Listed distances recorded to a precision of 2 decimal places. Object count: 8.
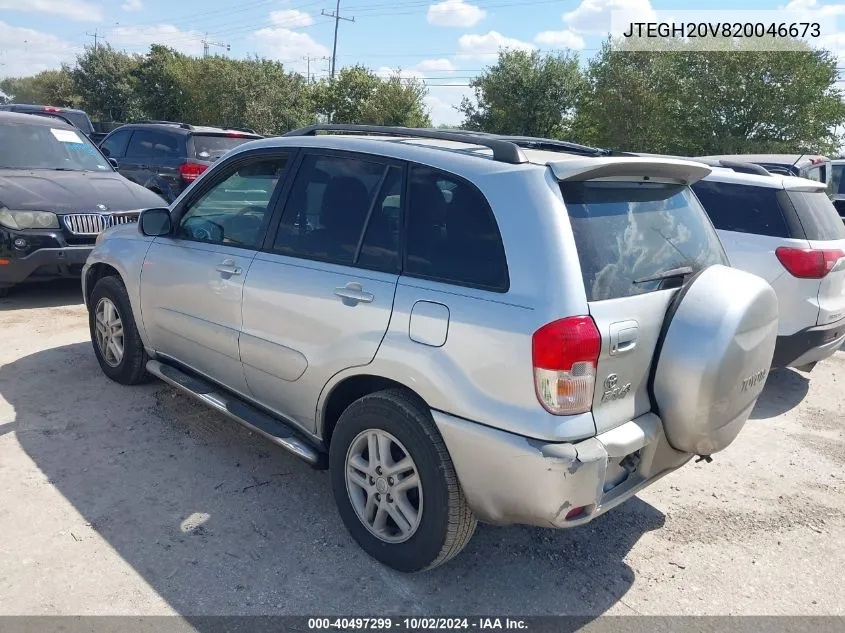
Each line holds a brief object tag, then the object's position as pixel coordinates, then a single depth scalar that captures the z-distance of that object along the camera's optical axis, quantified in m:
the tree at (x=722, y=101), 20.81
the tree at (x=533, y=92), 29.41
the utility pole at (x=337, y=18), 54.04
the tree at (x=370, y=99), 33.19
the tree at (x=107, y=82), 44.22
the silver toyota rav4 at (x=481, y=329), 2.49
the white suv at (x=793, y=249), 4.94
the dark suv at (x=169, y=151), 10.49
